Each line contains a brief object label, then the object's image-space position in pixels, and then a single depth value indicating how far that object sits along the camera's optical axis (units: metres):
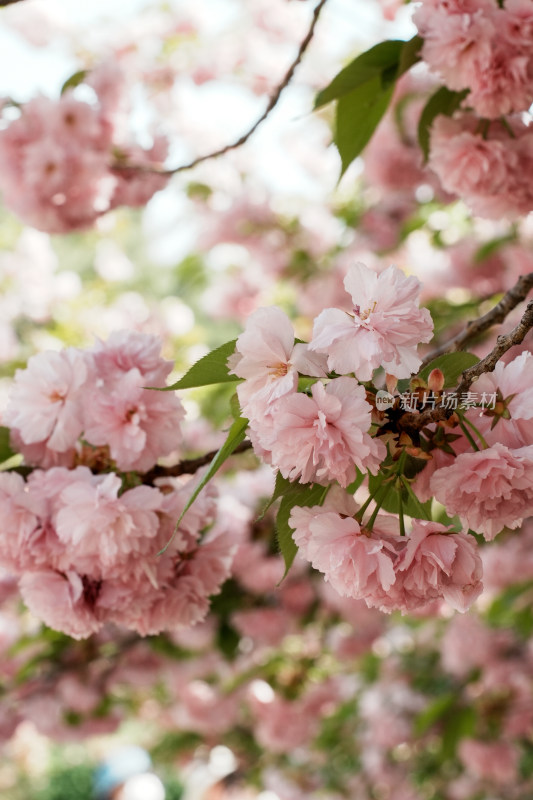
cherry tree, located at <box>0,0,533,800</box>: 0.95
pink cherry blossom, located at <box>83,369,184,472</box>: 1.07
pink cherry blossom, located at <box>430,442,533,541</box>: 0.94
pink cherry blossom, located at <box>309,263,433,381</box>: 0.93
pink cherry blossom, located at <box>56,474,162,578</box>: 1.04
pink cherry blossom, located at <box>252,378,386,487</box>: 0.93
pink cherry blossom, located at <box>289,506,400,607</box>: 0.95
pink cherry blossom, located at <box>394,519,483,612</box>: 0.95
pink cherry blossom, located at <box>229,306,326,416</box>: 0.94
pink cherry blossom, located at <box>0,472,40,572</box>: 1.06
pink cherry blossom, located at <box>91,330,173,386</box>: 1.09
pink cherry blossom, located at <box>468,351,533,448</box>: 0.94
